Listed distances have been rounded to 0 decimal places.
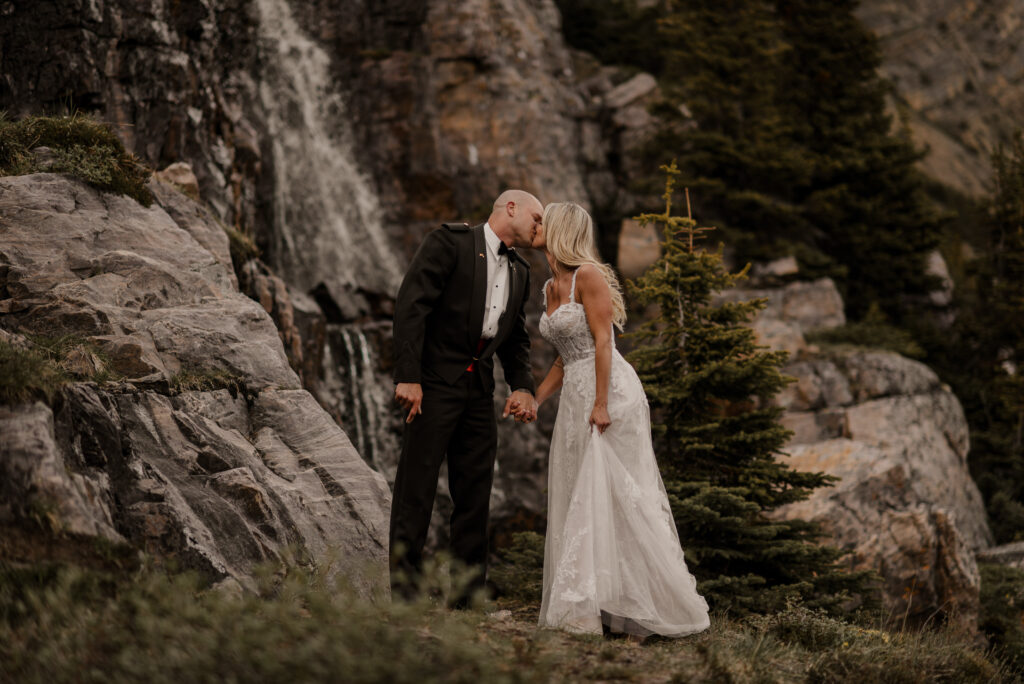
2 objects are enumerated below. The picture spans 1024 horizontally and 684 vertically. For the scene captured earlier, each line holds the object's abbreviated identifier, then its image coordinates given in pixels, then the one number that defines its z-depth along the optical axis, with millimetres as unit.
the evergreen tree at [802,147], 22281
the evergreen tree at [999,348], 20281
